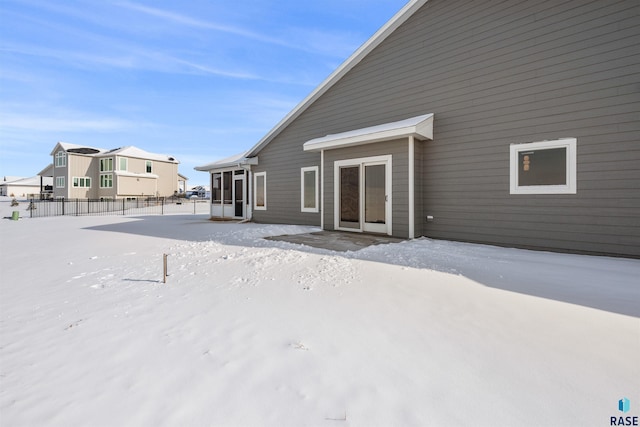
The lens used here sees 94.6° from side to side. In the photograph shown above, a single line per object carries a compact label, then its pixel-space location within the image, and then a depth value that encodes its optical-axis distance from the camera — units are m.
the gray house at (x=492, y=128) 5.75
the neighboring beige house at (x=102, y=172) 31.48
